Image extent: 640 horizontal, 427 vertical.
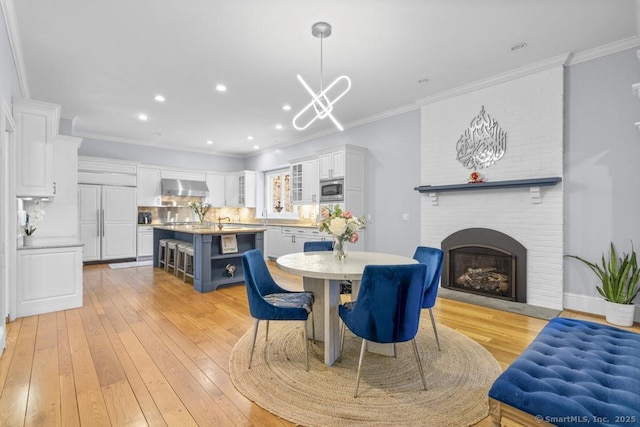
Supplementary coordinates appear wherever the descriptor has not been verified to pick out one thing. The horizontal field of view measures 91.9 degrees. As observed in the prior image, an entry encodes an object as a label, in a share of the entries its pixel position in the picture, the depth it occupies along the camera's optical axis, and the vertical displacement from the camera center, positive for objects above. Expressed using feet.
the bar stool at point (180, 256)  17.54 -2.62
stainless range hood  25.43 +2.11
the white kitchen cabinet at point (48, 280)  11.18 -2.53
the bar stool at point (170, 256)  19.00 -2.75
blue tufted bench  3.73 -2.34
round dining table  7.14 -1.40
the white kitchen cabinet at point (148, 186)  24.68 +2.20
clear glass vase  8.75 -1.03
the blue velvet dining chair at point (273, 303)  7.53 -2.33
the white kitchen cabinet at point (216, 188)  28.50 +2.34
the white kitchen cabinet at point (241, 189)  28.73 +2.27
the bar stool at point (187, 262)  16.85 -2.82
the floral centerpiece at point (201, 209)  19.08 +0.24
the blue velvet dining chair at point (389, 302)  6.22 -1.83
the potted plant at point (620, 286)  10.30 -2.45
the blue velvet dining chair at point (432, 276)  8.59 -1.77
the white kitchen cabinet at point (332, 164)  18.62 +3.05
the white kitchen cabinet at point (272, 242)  24.07 -2.28
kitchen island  14.94 -2.08
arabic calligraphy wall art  13.41 +3.16
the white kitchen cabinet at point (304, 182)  21.79 +2.27
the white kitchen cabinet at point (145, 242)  24.23 -2.32
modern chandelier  8.91 +5.81
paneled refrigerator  21.98 -0.63
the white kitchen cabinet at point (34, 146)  11.26 +2.49
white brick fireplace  12.00 +1.90
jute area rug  5.96 -3.87
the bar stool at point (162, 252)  20.37 -2.70
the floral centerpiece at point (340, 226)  8.48 -0.37
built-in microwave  18.75 +1.46
